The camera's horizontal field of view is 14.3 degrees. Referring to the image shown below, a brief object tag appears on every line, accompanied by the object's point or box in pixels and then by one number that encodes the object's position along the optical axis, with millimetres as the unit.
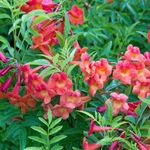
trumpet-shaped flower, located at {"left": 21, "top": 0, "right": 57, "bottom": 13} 1173
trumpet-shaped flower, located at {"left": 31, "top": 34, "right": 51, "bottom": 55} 1104
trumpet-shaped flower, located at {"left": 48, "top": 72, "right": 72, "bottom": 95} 1019
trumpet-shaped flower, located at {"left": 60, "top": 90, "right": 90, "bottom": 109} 1027
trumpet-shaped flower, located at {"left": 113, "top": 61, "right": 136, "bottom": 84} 1051
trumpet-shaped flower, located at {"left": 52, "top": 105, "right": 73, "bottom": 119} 1044
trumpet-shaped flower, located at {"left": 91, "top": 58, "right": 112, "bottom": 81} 1059
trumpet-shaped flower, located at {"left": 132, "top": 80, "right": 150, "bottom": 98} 1062
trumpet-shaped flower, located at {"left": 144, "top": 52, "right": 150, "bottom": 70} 1118
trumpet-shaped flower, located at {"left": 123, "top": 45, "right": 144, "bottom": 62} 1087
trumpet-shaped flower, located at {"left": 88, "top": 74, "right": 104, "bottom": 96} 1041
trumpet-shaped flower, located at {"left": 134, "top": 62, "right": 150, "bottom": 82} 1067
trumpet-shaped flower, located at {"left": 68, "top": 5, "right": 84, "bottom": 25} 1212
